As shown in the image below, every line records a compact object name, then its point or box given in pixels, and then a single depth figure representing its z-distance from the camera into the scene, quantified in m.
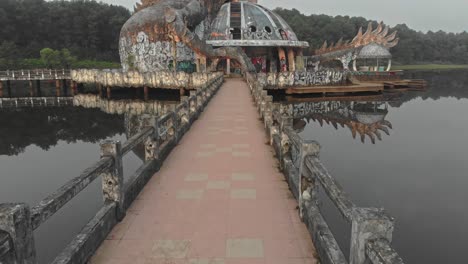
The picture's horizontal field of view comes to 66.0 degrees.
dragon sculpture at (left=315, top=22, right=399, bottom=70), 46.03
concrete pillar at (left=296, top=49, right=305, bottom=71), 46.08
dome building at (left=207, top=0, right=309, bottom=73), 41.63
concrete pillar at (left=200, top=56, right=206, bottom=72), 38.38
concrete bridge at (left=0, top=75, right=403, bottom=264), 3.38
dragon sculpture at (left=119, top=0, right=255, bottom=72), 36.97
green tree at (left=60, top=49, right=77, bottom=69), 56.44
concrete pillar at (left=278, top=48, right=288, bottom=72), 44.50
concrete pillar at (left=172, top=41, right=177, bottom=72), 39.25
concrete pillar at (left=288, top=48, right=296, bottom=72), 44.81
